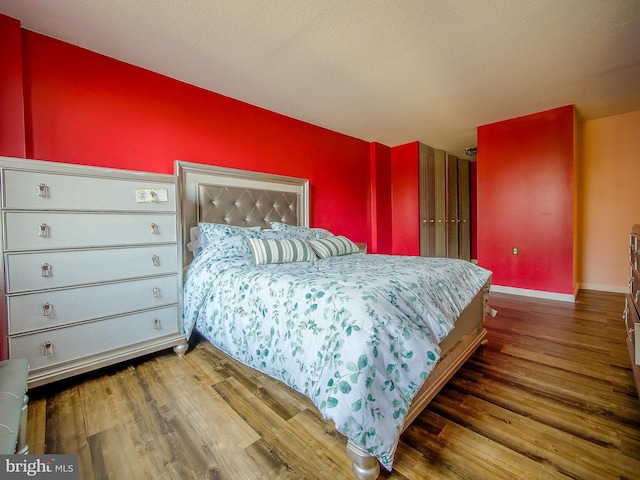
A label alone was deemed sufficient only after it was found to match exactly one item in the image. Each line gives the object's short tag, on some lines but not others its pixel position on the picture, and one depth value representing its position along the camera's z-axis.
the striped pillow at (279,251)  2.07
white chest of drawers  1.48
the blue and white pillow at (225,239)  2.14
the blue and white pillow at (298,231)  2.72
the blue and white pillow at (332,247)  2.50
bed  1.02
